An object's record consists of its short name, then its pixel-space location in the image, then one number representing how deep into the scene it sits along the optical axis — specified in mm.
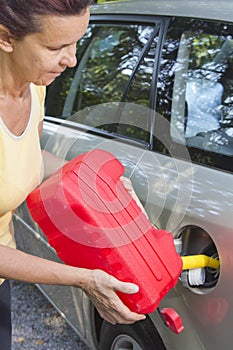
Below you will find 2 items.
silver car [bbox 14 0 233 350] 1823
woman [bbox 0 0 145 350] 1448
